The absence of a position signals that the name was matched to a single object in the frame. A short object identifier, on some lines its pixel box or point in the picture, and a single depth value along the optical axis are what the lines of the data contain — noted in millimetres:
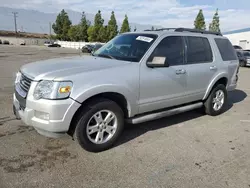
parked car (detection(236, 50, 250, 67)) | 20156
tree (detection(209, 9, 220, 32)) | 47253
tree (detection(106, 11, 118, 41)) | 60438
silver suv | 3230
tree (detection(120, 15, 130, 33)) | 60219
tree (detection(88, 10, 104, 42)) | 60688
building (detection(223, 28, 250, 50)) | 45588
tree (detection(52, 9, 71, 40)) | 71688
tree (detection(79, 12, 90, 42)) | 66625
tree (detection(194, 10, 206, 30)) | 47884
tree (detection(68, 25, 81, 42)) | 68438
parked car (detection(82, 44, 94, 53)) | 37962
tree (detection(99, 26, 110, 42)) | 59750
